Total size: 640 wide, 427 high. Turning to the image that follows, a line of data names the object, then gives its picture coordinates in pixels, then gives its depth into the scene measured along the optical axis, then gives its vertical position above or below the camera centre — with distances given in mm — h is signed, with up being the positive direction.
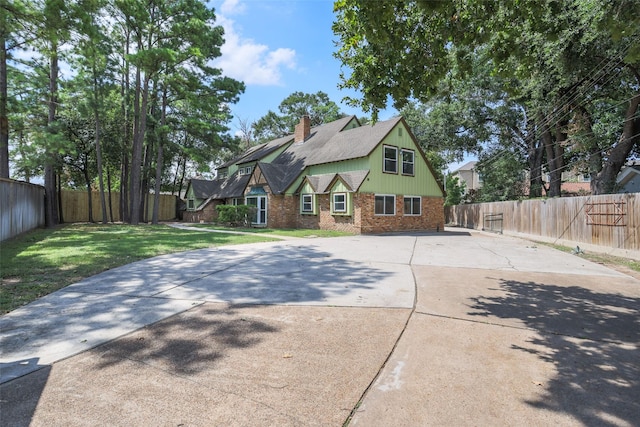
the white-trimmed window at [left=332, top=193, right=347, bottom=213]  19375 +314
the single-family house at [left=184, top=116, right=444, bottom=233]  19219 +1400
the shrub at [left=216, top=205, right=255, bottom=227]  21625 -356
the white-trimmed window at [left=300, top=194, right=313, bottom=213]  21625 +288
